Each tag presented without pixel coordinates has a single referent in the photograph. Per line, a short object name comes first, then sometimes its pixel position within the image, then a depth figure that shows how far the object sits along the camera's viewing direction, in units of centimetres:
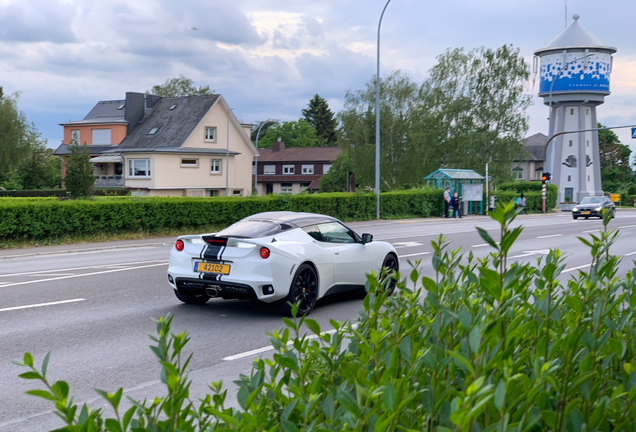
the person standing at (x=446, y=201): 3906
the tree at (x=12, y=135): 5719
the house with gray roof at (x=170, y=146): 5694
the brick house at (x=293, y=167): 9756
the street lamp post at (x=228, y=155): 5503
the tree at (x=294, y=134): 11606
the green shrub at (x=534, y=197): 5159
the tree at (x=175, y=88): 8175
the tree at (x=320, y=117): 12394
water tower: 6831
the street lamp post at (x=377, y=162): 3341
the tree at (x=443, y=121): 5981
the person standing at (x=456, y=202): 3972
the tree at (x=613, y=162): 9694
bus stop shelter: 4244
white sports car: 883
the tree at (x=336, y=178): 8038
